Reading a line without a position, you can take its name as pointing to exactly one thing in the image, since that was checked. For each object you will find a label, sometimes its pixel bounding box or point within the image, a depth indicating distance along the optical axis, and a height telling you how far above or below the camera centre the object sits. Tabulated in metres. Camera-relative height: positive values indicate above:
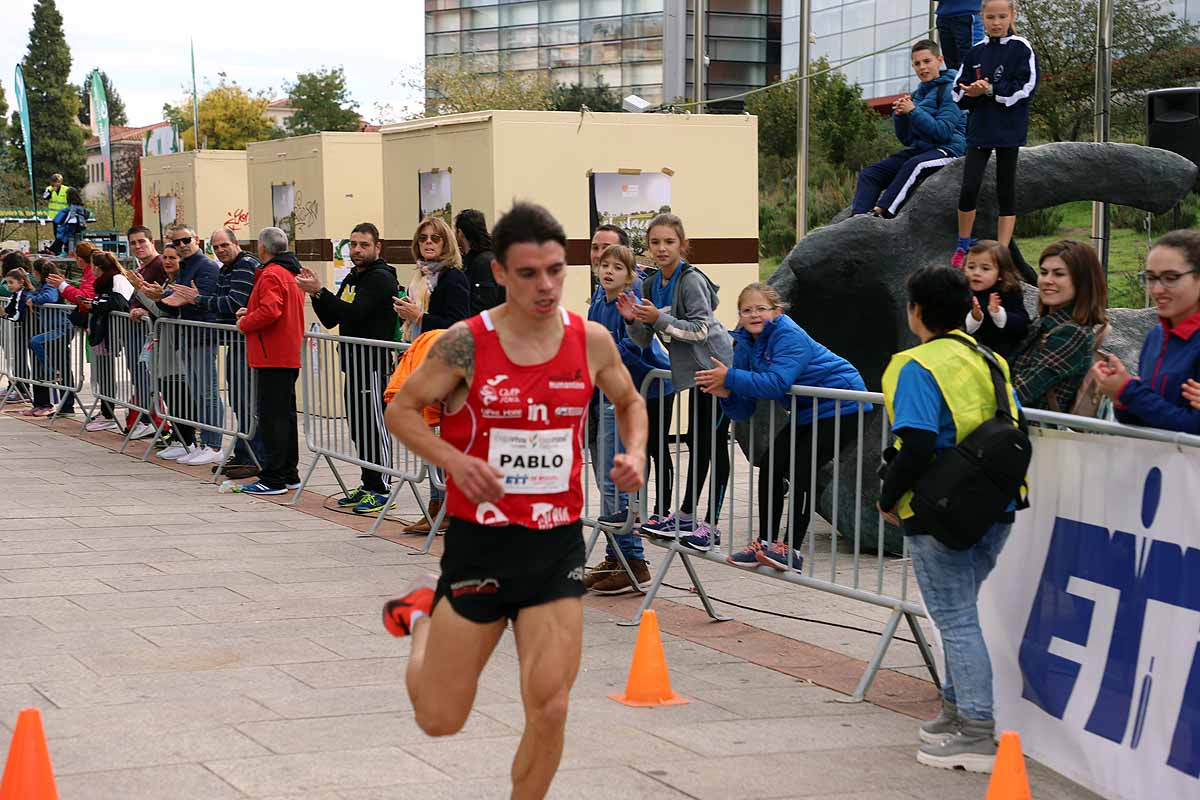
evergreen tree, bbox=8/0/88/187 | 114.38 +9.88
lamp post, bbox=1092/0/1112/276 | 14.80 +1.30
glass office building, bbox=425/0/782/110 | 98.31 +13.30
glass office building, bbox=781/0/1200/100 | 66.31 +8.65
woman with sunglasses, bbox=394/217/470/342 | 10.43 -0.31
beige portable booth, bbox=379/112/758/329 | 15.36 +0.60
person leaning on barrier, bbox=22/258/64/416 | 18.03 -1.02
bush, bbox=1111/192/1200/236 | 33.69 +0.25
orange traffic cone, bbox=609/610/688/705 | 6.63 -1.89
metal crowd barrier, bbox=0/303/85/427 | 17.89 -1.39
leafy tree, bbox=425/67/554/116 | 62.50 +5.96
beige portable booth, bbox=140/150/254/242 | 22.78 +0.66
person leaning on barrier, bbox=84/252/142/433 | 15.72 -0.71
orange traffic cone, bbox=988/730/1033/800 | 4.77 -1.66
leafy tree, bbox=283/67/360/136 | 89.69 +7.87
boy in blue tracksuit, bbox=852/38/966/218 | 11.46 +0.70
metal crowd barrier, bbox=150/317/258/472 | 13.16 -1.30
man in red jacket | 12.36 -0.89
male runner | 4.70 -0.71
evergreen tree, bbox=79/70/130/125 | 168.50 +14.35
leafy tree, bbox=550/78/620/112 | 67.25 +6.20
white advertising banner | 5.14 -1.38
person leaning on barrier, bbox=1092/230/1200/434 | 5.59 -0.46
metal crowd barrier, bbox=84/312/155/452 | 15.09 -1.35
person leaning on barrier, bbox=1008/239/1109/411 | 6.93 -0.45
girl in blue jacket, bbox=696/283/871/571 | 7.59 -0.79
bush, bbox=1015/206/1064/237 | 37.25 +0.13
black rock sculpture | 11.02 +0.11
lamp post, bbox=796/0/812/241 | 19.80 +1.19
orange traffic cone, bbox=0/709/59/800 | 4.68 -1.60
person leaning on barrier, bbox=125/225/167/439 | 15.20 -0.45
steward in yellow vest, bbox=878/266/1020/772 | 5.70 -0.92
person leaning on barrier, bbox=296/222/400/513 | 11.18 -0.69
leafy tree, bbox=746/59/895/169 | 51.00 +3.60
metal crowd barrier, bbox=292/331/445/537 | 10.97 -1.31
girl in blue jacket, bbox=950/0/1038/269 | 10.23 +0.88
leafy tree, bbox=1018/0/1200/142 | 38.59 +4.34
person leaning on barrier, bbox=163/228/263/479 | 13.16 -0.61
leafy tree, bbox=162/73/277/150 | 99.50 +7.53
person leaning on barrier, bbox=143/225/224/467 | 13.77 -0.98
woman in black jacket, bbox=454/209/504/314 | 10.44 -0.18
